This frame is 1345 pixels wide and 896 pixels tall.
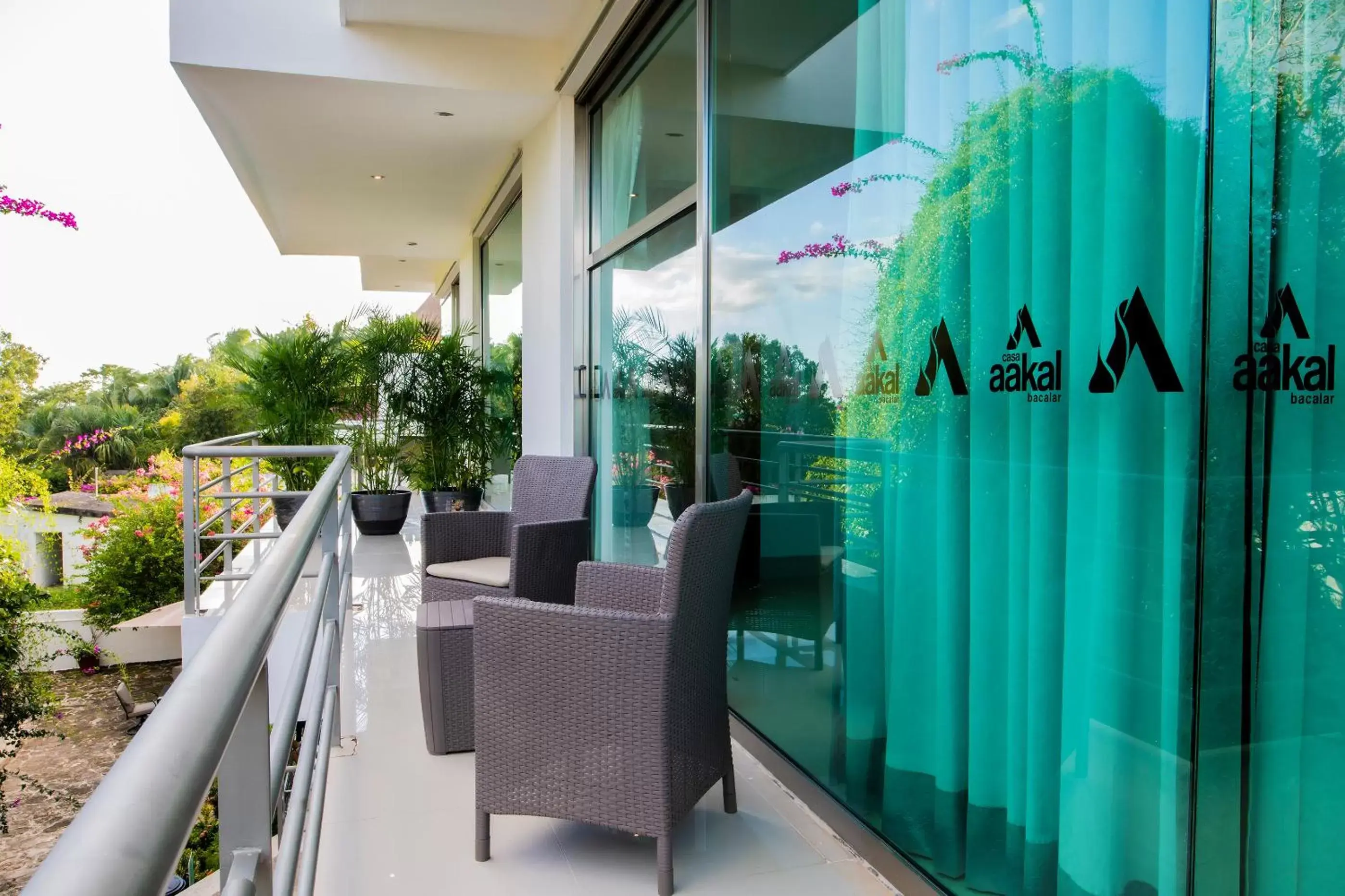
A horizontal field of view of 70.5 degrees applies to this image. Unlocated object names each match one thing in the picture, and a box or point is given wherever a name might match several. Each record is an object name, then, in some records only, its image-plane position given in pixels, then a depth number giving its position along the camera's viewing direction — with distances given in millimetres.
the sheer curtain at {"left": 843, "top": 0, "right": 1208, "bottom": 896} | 1462
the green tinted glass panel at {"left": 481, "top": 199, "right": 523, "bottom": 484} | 7715
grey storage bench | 2871
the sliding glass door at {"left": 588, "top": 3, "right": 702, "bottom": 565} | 3703
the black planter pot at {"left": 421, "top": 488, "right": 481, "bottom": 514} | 8078
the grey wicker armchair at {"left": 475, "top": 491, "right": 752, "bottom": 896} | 2145
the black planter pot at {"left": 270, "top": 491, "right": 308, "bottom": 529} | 7820
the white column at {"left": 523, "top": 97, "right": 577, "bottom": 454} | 5570
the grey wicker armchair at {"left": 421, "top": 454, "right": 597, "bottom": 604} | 3469
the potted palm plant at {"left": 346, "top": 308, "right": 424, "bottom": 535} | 8109
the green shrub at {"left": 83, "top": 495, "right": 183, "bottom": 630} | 12727
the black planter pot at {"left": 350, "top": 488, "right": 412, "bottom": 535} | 8094
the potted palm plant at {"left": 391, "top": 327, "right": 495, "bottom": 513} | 8141
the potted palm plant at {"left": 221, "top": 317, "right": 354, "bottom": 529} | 7832
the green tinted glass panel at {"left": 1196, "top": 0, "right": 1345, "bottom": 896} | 1208
